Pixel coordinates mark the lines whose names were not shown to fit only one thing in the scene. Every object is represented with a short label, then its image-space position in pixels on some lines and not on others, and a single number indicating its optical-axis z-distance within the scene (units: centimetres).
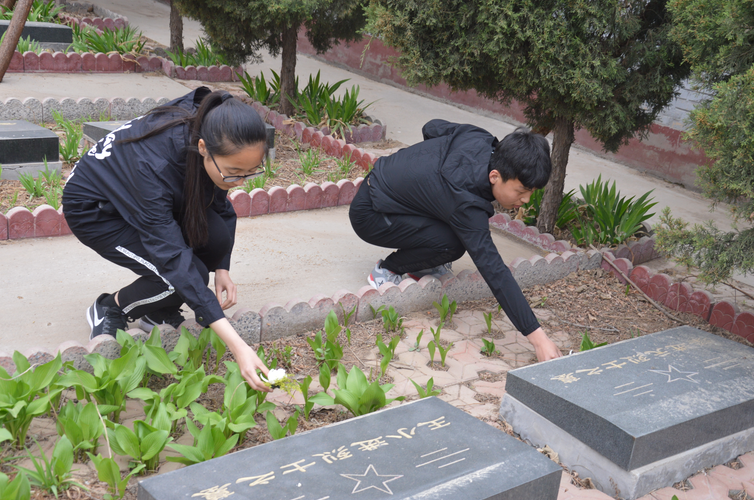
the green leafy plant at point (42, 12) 920
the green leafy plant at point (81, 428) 228
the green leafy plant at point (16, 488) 187
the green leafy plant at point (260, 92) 751
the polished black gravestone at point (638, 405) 245
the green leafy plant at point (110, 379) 247
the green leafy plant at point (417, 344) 337
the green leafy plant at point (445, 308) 369
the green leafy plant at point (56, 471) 212
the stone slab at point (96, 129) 560
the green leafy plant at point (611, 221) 497
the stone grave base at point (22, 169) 487
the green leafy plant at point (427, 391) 286
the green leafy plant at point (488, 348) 345
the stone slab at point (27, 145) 481
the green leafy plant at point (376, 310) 366
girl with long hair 236
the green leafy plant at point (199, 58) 880
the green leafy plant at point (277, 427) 242
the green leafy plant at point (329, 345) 316
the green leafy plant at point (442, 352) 329
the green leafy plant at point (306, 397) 268
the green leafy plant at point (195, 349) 276
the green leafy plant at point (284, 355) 315
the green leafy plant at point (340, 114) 698
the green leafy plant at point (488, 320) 362
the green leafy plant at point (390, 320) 357
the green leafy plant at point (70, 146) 520
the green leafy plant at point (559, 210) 529
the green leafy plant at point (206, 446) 222
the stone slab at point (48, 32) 864
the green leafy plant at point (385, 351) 311
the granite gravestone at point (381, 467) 195
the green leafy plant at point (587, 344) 333
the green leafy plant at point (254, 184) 509
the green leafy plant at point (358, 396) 263
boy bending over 305
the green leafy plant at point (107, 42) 861
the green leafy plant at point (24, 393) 230
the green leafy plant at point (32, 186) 445
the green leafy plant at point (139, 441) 225
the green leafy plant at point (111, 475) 209
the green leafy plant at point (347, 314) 353
